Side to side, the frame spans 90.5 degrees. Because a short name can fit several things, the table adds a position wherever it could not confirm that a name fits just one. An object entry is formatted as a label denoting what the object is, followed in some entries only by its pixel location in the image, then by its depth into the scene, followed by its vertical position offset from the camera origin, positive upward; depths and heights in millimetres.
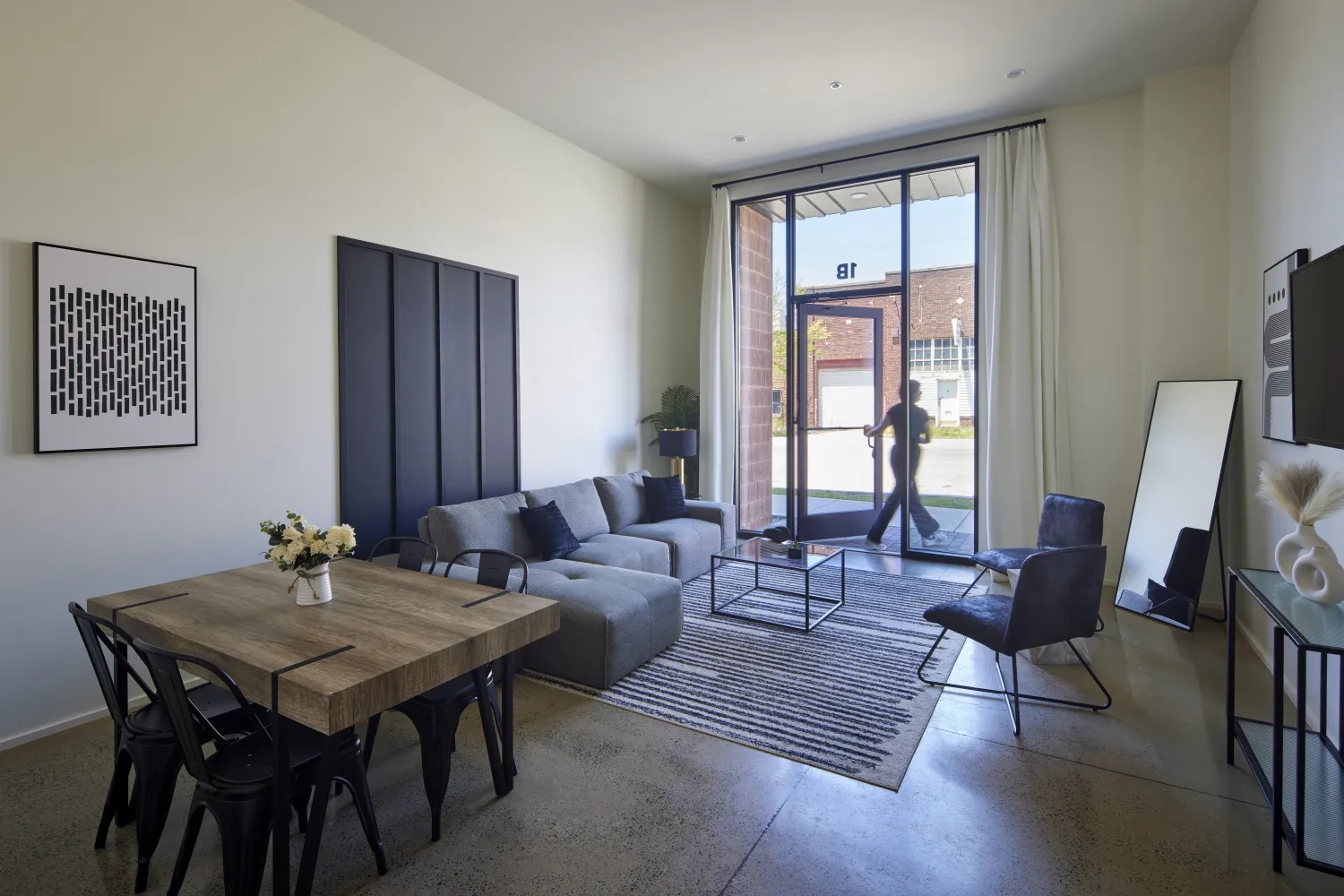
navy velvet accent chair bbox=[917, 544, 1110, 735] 2926 -794
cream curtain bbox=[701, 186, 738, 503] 6629 +767
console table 1835 -1101
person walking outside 5891 -20
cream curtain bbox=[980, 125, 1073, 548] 5129 +739
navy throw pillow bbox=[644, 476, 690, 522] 5688 -490
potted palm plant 6699 +263
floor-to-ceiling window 5715 +808
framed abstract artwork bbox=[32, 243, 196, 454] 2811 +421
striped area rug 2779 -1217
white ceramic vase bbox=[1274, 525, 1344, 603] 2109 -420
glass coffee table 4145 -779
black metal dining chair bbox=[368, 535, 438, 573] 3044 -527
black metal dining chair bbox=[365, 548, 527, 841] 2207 -955
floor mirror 4102 -415
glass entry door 6188 +228
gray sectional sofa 3367 -781
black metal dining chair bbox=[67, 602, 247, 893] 1959 -898
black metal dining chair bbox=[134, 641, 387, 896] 1702 -906
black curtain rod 5186 +2515
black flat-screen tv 2208 +311
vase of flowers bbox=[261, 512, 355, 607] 2320 -381
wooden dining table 1735 -597
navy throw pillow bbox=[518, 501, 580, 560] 4434 -608
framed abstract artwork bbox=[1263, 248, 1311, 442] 3230 +453
